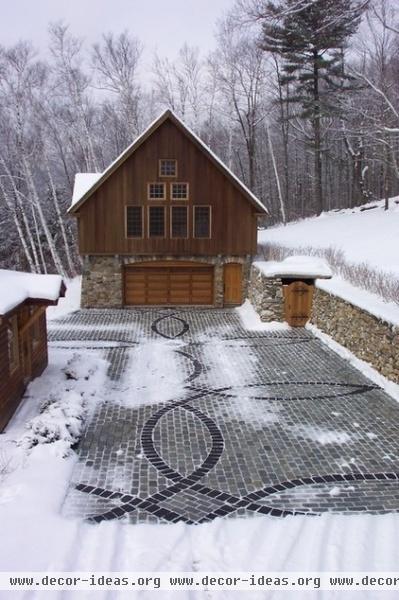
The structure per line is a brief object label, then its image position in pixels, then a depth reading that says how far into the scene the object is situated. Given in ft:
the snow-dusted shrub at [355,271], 47.91
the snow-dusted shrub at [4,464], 27.04
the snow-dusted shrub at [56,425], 30.60
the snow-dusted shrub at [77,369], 44.14
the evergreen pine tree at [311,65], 97.55
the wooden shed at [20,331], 34.81
